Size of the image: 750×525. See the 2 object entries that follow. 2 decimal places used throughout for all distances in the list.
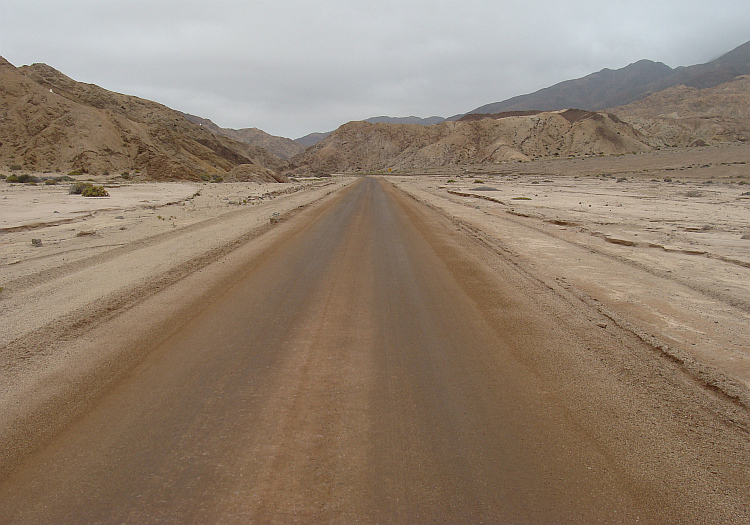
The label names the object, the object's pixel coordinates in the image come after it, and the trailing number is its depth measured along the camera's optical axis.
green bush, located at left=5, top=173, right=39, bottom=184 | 31.44
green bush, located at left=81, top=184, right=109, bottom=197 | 22.92
